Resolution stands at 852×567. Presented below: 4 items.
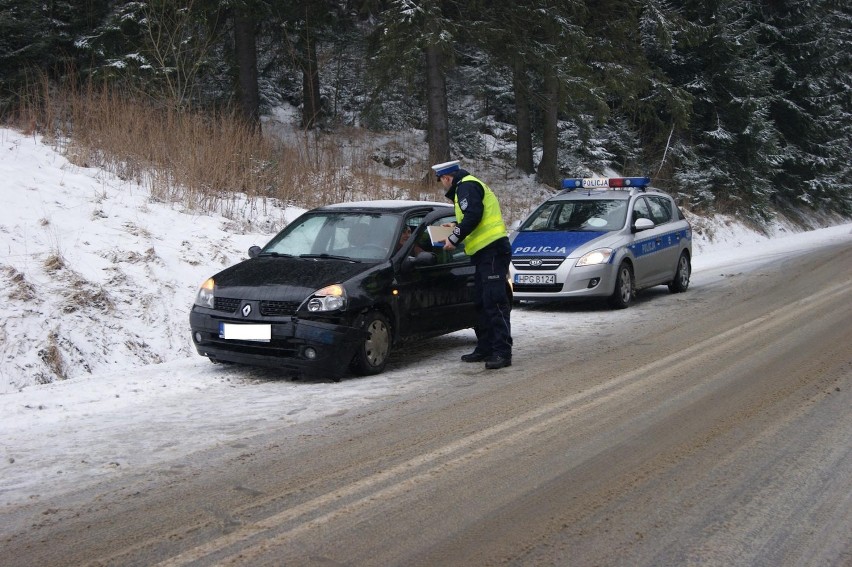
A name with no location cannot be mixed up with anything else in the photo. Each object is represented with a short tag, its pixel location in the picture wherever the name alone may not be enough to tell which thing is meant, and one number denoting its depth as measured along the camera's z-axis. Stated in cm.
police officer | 866
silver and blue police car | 1269
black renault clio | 786
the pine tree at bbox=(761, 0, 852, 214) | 3278
